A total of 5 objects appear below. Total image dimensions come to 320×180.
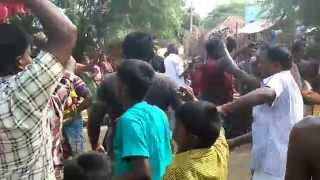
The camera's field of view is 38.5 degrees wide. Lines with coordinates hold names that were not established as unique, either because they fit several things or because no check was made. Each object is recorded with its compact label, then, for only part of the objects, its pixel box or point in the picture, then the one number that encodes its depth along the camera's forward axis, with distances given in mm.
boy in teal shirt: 2184
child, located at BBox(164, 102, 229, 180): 2207
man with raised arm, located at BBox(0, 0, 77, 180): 1638
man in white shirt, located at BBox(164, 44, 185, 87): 7523
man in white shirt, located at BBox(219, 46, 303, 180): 3080
